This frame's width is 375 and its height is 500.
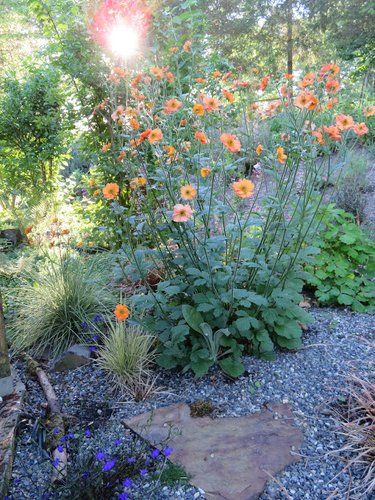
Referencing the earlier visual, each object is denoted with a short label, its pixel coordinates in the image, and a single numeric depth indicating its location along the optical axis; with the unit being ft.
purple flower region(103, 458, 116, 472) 5.09
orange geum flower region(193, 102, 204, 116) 6.75
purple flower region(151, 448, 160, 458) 5.67
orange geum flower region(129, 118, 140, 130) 6.70
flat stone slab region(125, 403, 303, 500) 5.79
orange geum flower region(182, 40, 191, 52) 8.39
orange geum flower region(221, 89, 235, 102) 7.48
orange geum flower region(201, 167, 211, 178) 7.05
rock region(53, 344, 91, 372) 8.89
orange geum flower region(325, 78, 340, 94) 6.72
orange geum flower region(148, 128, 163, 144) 6.50
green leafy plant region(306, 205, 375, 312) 10.45
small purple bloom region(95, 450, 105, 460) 5.32
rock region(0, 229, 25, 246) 18.91
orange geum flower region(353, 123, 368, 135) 7.09
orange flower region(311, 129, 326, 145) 6.80
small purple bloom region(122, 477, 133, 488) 5.16
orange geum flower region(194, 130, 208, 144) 6.71
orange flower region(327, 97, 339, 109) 7.16
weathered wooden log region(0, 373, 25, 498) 5.76
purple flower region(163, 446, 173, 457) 5.68
